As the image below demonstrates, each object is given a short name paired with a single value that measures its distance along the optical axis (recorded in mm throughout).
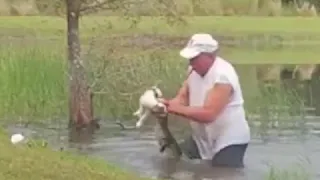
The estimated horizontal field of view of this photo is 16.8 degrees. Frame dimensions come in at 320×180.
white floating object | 10445
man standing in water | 10562
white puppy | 10641
